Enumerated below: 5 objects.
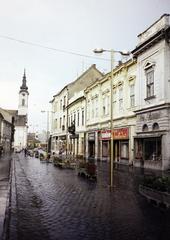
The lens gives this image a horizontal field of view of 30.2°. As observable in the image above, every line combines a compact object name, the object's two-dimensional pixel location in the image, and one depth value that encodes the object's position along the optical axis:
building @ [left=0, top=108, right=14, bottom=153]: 77.21
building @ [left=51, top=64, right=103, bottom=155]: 46.38
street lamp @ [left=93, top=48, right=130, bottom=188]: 14.64
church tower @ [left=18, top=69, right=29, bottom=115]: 141.12
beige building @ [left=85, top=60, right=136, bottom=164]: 28.23
